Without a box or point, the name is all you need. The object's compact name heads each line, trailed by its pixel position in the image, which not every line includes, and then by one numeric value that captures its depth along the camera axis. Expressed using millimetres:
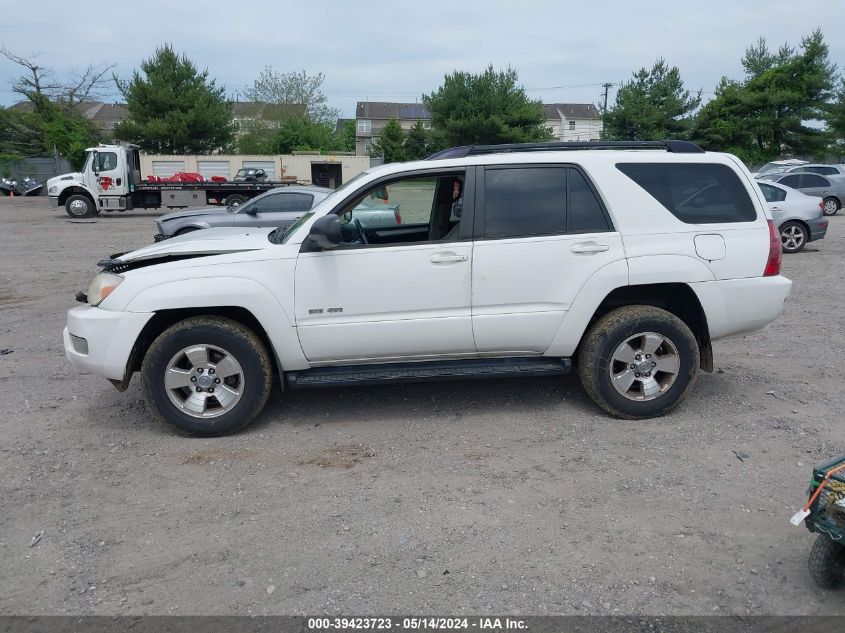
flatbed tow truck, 25297
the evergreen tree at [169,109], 43188
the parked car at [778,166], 31975
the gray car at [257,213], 12562
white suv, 4777
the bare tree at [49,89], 49875
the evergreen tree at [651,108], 47656
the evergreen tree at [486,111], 46031
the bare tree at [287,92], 66625
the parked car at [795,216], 14336
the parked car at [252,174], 28753
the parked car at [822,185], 21656
